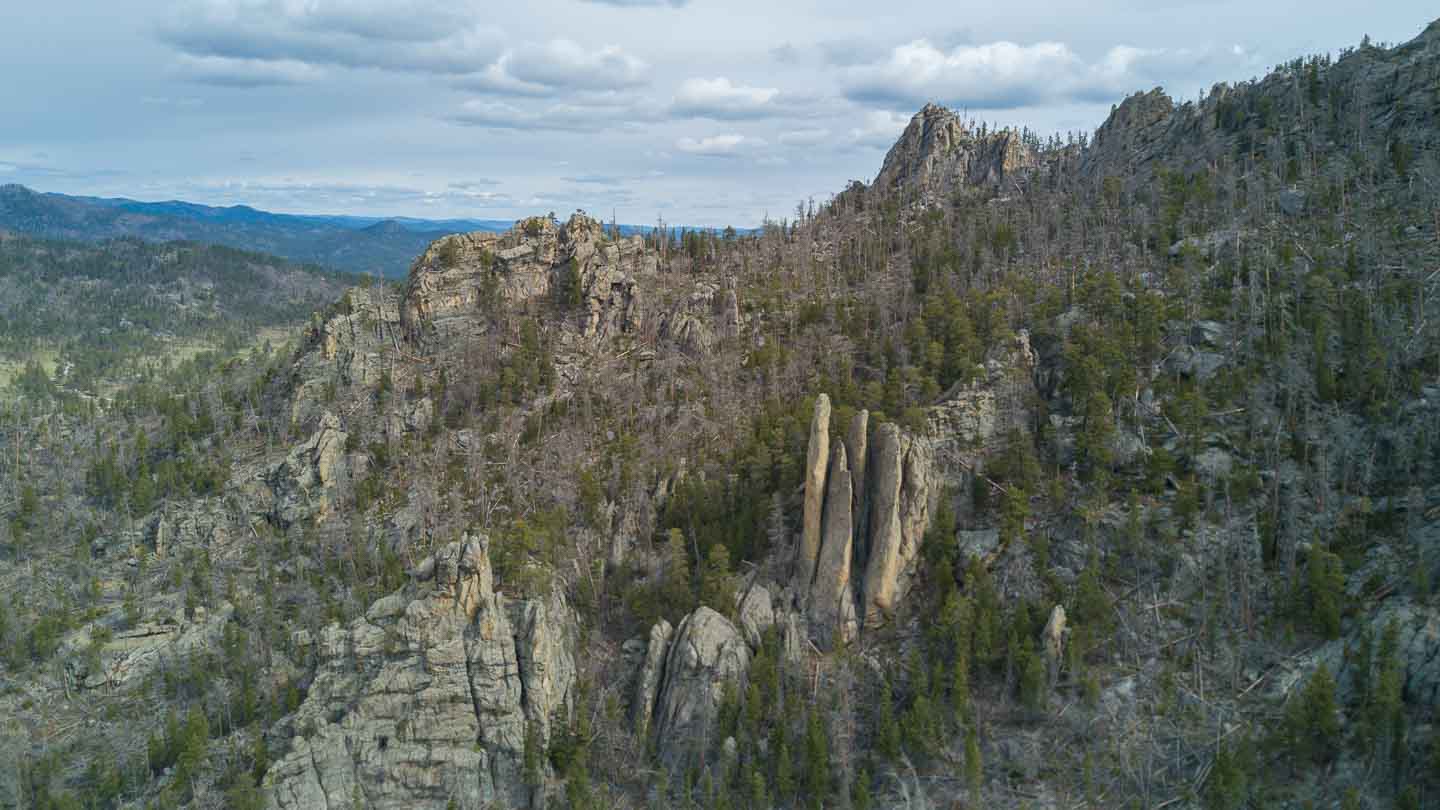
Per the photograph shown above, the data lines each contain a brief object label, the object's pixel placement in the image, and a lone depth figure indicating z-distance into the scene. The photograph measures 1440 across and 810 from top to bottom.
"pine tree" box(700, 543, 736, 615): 73.44
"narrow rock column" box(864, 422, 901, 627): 73.06
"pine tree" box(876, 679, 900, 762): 59.88
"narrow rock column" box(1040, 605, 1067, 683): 62.00
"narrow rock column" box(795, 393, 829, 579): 75.75
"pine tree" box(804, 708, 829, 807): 58.88
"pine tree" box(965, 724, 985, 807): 54.66
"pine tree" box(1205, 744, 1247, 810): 48.53
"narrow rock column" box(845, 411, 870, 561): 76.00
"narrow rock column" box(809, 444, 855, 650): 72.94
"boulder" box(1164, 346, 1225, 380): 80.50
